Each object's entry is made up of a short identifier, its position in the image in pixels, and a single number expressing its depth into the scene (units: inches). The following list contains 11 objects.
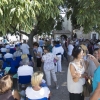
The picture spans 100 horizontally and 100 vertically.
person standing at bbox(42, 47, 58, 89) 143.1
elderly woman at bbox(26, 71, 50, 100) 74.5
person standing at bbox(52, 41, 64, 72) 194.5
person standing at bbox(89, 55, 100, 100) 57.5
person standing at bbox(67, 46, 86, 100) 80.3
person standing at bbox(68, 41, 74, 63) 244.5
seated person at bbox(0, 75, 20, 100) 67.5
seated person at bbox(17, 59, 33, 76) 123.4
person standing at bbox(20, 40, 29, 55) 245.2
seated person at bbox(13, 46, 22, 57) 203.4
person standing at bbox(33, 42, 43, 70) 211.3
